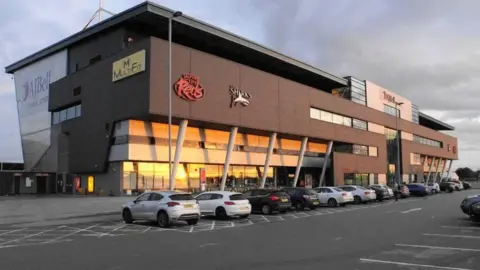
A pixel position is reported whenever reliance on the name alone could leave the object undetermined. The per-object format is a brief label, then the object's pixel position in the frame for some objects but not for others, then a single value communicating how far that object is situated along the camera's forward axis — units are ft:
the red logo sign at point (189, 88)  131.34
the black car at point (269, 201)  84.38
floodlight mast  200.13
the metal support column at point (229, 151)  153.28
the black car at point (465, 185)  256.52
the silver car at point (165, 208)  61.82
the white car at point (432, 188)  176.98
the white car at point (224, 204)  73.92
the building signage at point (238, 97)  149.59
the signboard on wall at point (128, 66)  128.26
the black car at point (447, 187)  210.61
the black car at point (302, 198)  94.79
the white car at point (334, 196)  107.65
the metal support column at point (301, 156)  188.96
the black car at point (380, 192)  129.18
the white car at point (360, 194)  117.80
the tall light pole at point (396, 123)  256.89
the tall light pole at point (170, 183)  104.73
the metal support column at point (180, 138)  135.44
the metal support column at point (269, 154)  171.22
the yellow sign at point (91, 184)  149.88
